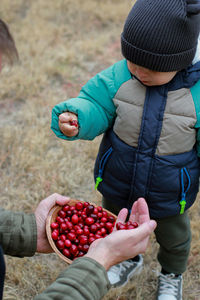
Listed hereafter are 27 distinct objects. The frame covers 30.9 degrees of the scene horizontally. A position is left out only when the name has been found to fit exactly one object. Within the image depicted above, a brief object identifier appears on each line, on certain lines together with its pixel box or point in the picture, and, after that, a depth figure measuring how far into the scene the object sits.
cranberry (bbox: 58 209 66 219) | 1.85
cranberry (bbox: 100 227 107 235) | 1.77
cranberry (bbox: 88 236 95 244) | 1.73
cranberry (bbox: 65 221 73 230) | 1.81
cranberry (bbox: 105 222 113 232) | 1.78
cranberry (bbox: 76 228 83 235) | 1.80
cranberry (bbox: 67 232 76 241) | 1.77
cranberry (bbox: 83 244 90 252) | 1.71
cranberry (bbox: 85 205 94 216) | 1.85
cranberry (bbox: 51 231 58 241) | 1.73
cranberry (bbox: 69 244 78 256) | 1.69
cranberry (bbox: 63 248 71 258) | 1.69
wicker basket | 1.68
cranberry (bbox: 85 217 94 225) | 1.81
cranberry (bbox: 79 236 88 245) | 1.75
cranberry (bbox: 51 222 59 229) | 1.78
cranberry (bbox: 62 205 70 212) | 1.87
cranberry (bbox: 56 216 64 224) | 1.81
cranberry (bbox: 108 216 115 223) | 1.84
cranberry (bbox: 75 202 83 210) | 1.89
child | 1.56
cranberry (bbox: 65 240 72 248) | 1.72
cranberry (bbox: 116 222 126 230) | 1.62
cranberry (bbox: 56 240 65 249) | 1.71
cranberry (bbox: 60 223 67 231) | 1.78
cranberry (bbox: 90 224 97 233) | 1.79
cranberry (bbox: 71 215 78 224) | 1.83
